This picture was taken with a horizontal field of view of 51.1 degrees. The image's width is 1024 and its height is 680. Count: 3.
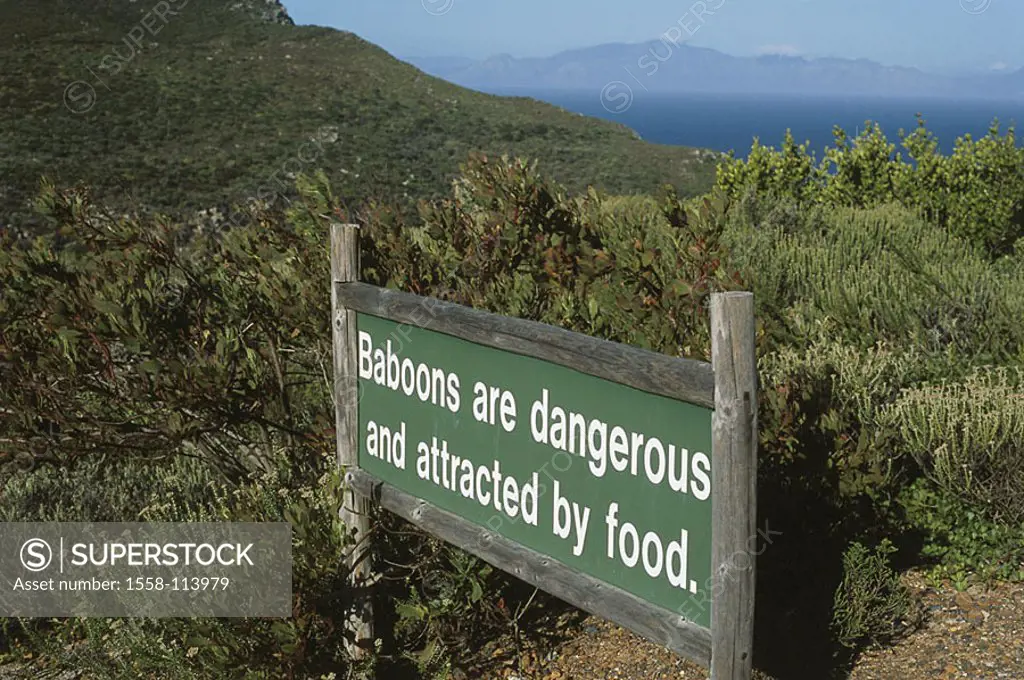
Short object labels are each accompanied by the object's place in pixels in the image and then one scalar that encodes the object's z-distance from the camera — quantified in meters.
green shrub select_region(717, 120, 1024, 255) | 11.87
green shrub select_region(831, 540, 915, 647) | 3.88
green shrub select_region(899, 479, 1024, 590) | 4.34
